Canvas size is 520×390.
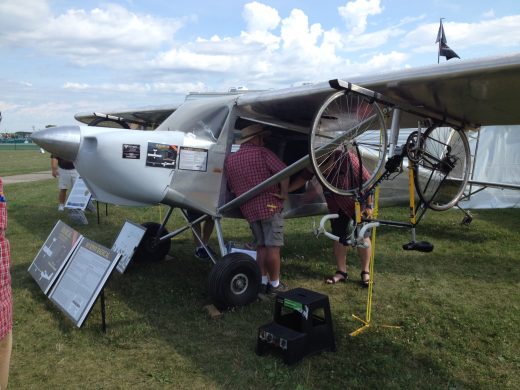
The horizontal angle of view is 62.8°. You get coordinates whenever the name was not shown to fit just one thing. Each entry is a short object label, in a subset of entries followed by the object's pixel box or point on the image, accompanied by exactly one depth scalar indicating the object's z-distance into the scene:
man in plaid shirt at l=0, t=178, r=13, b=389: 2.34
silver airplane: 3.65
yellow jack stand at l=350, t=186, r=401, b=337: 4.05
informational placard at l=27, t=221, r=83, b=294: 4.68
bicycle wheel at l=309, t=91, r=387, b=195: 3.79
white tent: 11.63
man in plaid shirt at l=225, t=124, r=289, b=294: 4.77
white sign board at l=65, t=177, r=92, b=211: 8.64
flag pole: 10.89
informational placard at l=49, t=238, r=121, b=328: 3.94
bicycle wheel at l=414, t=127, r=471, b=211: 4.12
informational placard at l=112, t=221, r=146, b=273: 5.60
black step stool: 3.46
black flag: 11.11
